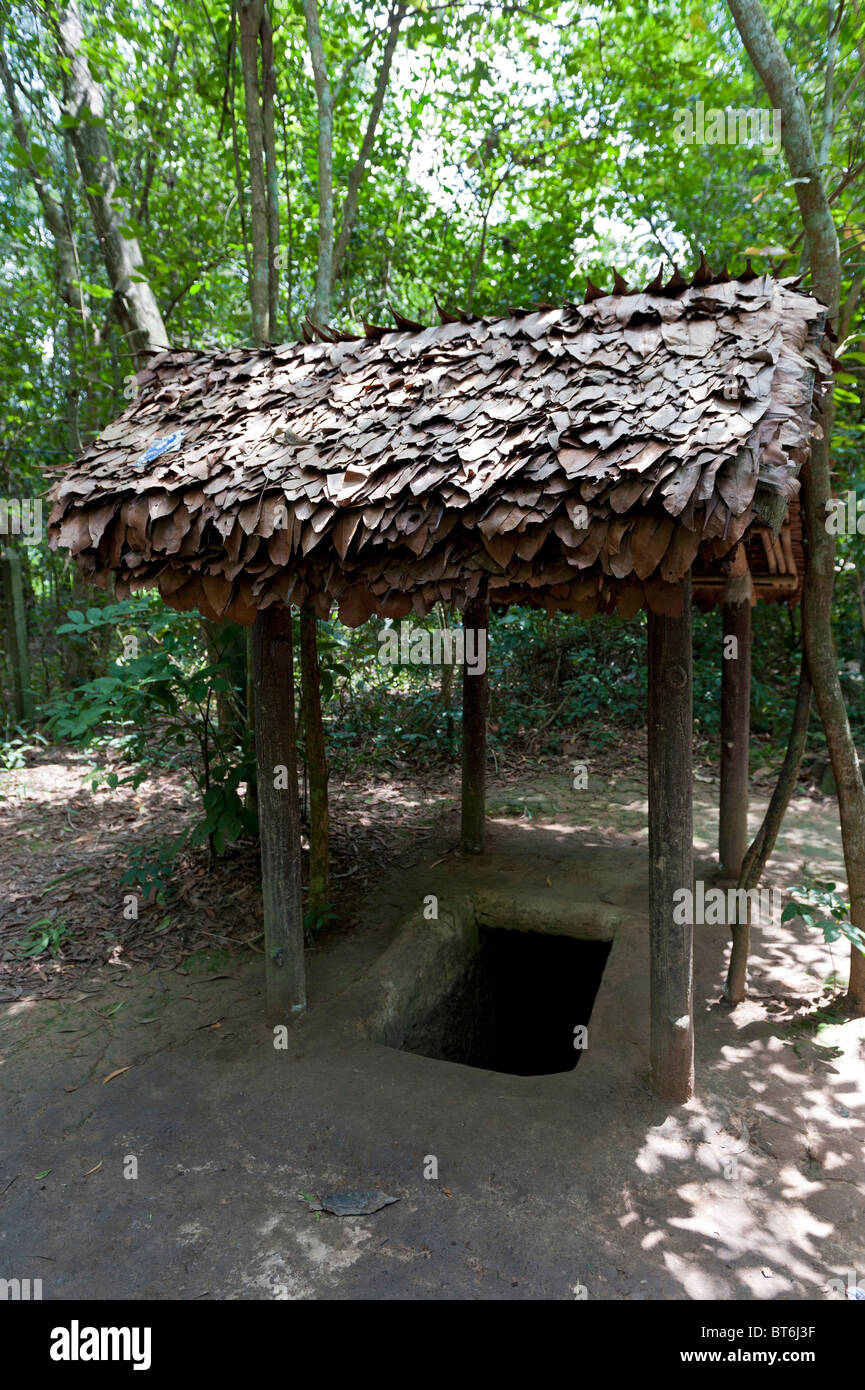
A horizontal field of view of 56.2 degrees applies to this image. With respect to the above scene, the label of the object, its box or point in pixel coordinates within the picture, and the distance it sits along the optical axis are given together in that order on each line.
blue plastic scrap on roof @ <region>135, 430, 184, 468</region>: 3.56
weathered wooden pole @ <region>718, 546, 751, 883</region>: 5.37
